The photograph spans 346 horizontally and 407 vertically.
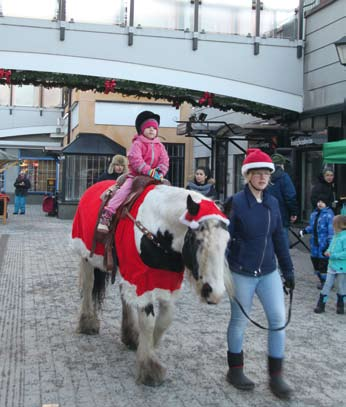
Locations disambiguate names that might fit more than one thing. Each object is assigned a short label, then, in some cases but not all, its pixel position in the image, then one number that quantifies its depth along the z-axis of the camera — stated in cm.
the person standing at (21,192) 2119
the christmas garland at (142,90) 1173
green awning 812
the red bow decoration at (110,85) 1190
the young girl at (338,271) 669
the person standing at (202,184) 964
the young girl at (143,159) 481
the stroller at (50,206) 2117
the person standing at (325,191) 933
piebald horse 363
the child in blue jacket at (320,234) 805
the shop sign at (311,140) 1132
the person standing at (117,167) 856
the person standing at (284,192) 848
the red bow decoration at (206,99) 1255
